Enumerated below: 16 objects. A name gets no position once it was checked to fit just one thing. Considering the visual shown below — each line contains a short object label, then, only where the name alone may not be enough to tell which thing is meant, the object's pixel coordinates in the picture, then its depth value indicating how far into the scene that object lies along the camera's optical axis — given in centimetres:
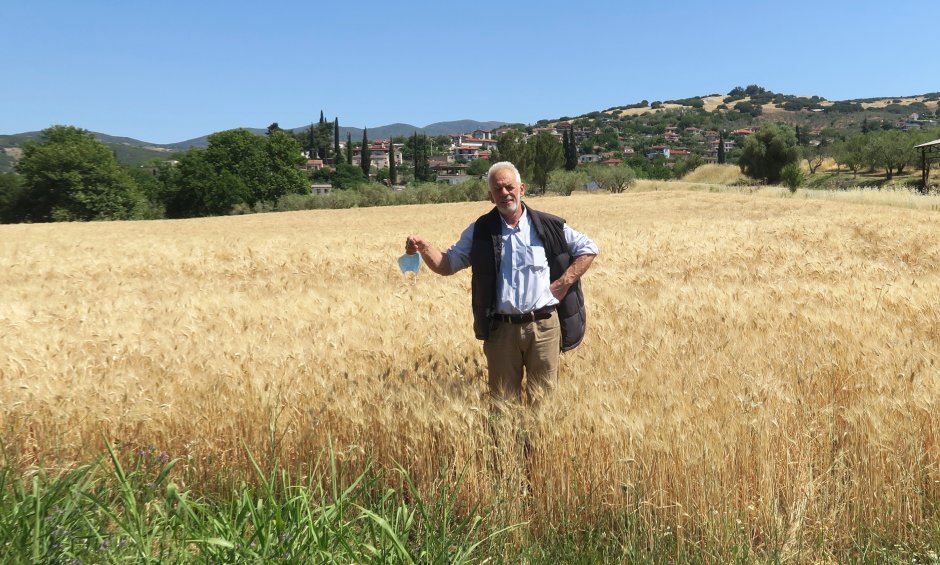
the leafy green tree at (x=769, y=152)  7419
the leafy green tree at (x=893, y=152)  7225
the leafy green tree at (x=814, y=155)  9231
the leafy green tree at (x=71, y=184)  5831
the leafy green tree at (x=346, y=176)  11671
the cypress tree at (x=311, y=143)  18588
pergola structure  4360
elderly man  388
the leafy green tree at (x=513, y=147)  6960
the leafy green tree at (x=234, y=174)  6994
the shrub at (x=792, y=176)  4653
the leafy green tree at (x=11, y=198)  6156
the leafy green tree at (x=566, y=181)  6606
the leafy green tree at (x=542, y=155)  7062
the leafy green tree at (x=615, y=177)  6731
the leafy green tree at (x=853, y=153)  7825
